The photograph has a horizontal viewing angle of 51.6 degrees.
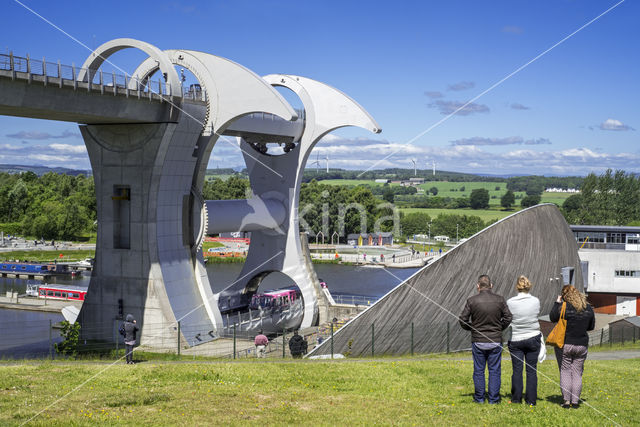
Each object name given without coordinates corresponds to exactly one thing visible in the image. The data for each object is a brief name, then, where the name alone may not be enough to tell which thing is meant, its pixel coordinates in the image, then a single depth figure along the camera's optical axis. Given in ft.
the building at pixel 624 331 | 85.18
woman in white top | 29.78
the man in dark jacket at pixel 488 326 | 29.55
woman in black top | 29.25
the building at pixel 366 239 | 344.69
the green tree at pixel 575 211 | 324.19
